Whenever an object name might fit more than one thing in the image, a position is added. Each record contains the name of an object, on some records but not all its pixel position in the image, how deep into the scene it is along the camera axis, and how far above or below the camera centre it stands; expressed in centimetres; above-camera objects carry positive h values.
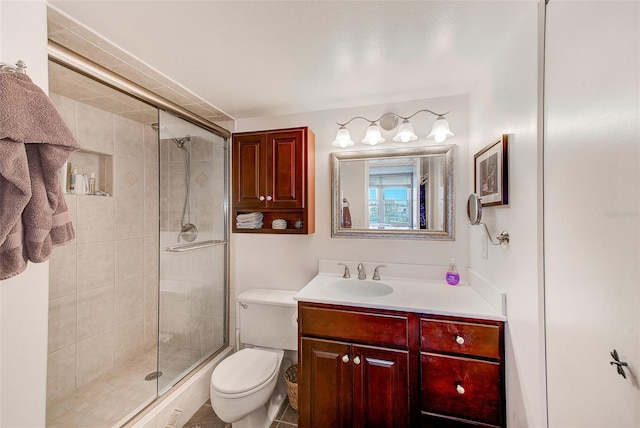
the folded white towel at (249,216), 205 -1
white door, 63 +1
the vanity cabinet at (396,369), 129 -82
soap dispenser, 174 -41
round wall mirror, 143 +3
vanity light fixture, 174 +58
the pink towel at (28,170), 71 +13
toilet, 146 -97
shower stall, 174 -37
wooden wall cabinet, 192 +30
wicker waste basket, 179 -119
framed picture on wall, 123 +21
